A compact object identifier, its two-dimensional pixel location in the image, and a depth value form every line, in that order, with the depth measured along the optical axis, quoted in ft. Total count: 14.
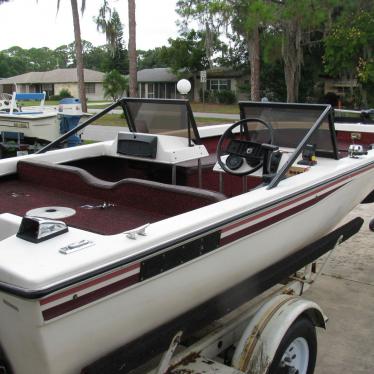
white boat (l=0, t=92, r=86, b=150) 34.68
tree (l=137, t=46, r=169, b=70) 221.05
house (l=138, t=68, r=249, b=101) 133.69
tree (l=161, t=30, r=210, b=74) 135.03
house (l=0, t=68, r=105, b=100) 203.62
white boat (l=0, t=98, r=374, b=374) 6.09
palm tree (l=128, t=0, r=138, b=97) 59.20
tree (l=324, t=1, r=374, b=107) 72.64
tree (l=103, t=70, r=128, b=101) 117.29
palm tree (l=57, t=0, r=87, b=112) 65.92
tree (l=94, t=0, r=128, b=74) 81.69
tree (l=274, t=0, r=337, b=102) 74.64
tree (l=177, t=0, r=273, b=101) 72.95
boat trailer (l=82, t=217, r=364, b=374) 8.04
